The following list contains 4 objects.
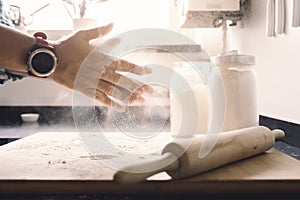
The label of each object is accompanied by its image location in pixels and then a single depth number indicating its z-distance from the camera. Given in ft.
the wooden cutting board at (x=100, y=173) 1.67
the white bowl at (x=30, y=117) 5.05
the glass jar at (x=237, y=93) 2.59
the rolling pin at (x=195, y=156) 1.53
